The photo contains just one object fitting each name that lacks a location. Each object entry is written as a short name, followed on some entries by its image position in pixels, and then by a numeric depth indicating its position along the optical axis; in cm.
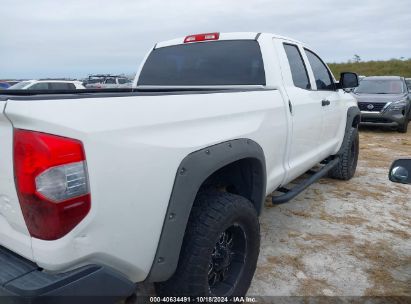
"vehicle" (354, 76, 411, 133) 1022
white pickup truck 141
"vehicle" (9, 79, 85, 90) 1388
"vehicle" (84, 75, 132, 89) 2120
